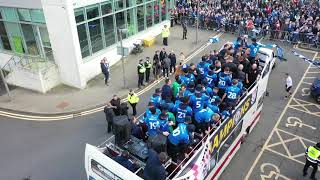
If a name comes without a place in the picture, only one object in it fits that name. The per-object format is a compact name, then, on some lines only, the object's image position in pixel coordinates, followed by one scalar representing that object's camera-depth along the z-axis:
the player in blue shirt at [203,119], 9.30
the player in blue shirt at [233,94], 10.56
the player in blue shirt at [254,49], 14.55
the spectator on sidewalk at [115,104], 12.77
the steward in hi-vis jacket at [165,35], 21.93
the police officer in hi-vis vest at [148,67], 16.97
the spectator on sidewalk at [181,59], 18.63
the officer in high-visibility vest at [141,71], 16.41
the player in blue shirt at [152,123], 9.00
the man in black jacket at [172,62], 17.83
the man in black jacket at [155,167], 7.14
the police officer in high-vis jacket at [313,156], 9.93
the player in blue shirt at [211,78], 11.83
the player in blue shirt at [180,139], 8.43
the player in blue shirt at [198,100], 10.03
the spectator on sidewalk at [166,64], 17.32
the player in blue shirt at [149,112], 9.33
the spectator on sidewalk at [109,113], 12.43
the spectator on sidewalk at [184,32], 23.36
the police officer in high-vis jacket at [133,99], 13.59
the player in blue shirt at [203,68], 12.28
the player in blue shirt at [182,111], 9.50
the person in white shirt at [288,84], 15.21
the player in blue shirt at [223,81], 11.41
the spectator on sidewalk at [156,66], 17.45
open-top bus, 7.53
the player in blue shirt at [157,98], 10.60
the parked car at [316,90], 15.09
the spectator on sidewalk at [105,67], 16.62
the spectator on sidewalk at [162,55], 17.91
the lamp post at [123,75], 14.72
